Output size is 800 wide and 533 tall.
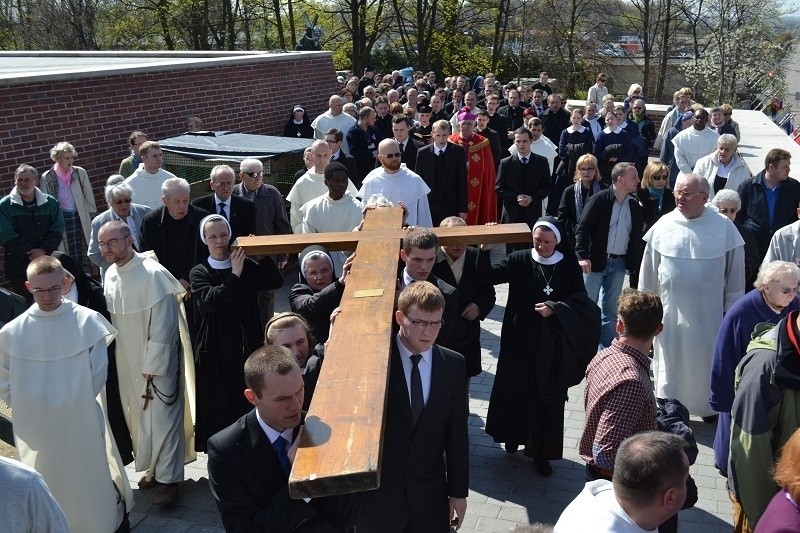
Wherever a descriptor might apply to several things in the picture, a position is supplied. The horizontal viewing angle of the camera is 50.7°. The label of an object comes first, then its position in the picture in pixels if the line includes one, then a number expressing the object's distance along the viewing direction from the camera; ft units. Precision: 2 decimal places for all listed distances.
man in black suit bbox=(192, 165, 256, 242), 23.65
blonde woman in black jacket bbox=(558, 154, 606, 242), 26.91
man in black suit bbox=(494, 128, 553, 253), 32.50
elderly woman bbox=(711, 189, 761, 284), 22.04
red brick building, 33.68
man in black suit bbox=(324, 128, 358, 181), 32.76
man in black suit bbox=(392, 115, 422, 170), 35.24
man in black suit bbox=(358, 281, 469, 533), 12.19
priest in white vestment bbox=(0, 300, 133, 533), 15.52
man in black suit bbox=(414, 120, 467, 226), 32.12
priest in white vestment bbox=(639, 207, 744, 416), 20.29
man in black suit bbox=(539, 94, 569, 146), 48.83
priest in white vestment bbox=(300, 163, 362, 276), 24.09
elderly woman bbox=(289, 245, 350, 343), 17.31
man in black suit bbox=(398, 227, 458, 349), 15.02
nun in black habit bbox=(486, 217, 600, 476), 17.99
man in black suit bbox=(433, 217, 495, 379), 19.07
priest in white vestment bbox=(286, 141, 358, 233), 28.32
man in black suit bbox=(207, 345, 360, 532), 10.18
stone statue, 60.95
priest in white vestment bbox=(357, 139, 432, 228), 26.37
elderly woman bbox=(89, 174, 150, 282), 23.79
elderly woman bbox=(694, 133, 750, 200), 28.32
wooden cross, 8.01
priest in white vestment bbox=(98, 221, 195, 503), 17.62
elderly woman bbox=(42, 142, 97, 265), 31.48
